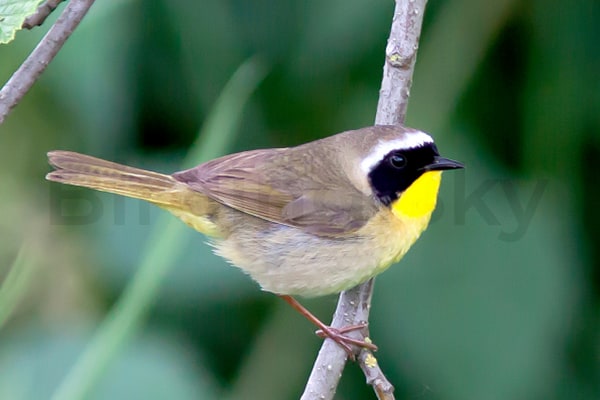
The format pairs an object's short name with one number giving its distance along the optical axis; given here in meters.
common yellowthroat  5.55
